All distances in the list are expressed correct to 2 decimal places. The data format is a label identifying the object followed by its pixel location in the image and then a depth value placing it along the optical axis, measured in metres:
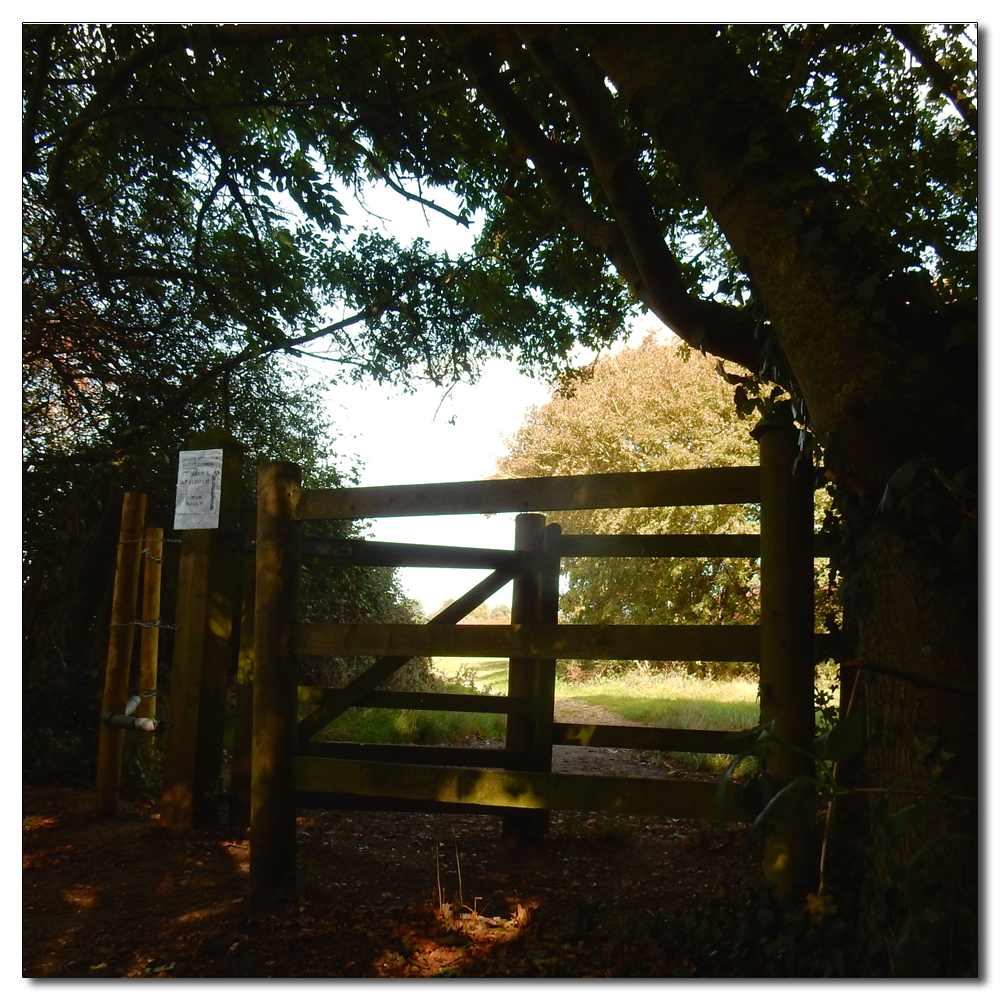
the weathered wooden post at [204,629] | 4.21
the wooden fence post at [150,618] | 4.65
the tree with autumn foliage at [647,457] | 13.43
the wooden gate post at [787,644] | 2.42
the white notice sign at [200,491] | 4.31
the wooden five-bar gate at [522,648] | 2.50
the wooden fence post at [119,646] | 4.34
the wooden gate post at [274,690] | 3.24
